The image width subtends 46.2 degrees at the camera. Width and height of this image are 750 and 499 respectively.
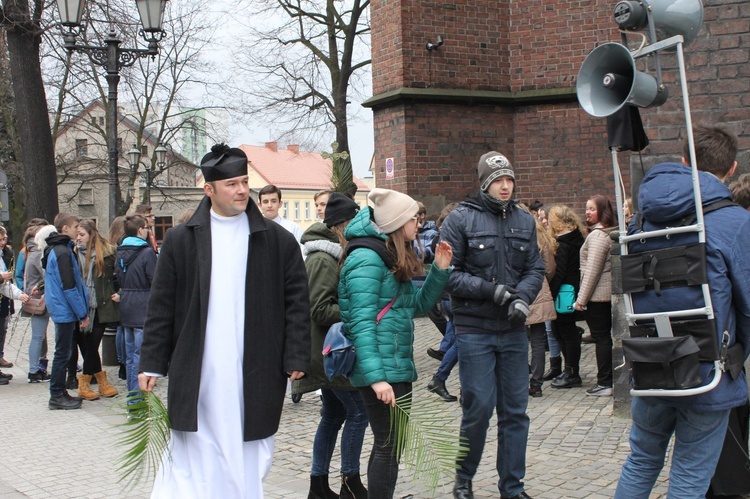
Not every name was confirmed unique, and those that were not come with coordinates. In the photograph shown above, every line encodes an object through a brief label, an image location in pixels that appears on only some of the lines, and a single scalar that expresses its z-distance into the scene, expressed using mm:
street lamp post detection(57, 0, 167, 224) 11742
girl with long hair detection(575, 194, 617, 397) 8164
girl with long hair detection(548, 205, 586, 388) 8773
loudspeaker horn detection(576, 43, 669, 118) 4195
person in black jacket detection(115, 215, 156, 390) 8781
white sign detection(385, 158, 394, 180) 13229
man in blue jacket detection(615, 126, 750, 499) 3676
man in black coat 4051
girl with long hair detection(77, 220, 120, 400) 9578
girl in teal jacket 4484
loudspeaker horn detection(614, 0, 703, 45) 4336
